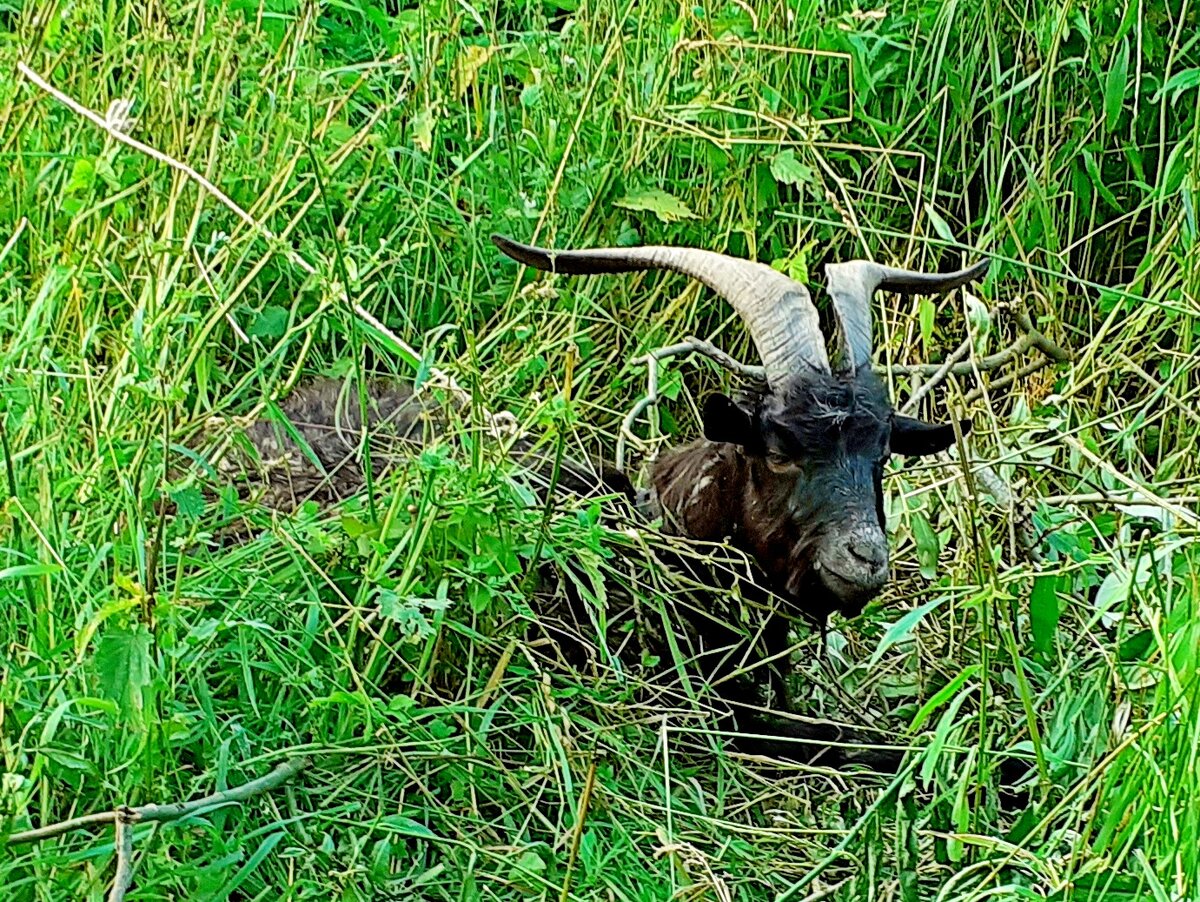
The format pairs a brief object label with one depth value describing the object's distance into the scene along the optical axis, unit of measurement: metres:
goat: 4.01
